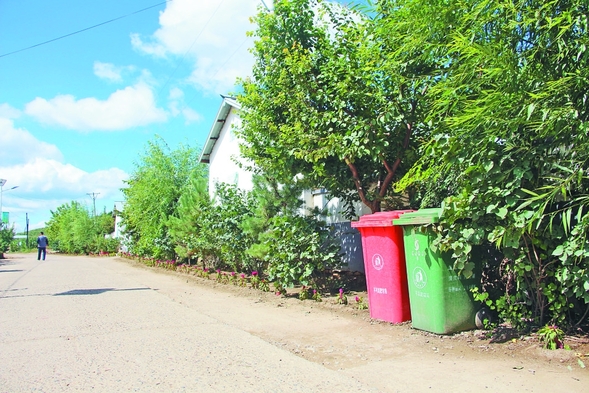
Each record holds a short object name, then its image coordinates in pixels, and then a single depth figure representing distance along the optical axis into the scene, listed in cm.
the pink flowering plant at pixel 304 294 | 888
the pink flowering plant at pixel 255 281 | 1062
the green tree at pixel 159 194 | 1959
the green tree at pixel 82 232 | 4491
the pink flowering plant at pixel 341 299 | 800
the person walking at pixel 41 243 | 3232
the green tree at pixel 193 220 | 1441
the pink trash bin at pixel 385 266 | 620
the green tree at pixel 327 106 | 720
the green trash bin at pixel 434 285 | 553
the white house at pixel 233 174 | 1051
